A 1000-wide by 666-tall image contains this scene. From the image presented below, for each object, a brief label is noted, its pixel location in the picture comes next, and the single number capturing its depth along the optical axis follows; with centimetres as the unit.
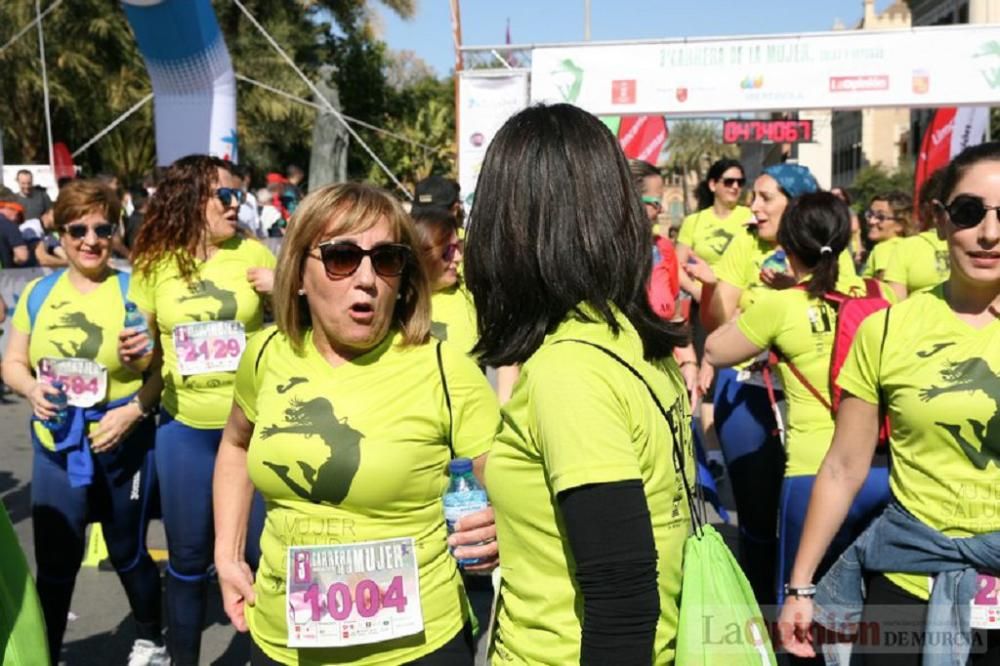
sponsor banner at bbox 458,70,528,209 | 1359
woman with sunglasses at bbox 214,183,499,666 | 261
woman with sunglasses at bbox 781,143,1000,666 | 252
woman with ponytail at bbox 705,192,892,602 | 389
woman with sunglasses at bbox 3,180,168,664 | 406
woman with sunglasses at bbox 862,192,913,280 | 832
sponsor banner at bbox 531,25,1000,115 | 1288
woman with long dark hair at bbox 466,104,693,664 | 161
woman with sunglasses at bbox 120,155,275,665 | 411
